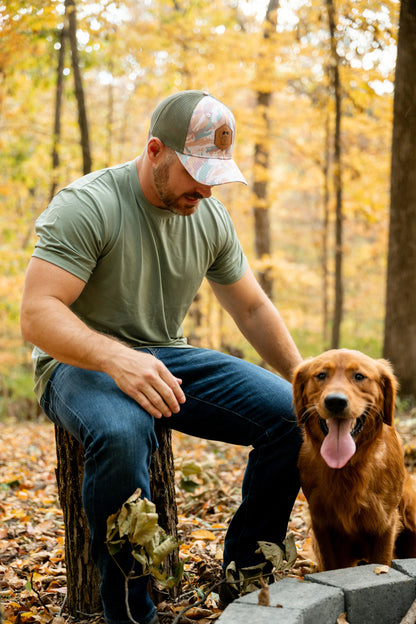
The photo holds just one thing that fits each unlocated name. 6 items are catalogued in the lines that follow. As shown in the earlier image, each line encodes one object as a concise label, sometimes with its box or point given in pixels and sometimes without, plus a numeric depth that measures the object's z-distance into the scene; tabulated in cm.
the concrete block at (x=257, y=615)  186
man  214
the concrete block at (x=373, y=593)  217
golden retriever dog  260
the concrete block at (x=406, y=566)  230
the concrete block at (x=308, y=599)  200
